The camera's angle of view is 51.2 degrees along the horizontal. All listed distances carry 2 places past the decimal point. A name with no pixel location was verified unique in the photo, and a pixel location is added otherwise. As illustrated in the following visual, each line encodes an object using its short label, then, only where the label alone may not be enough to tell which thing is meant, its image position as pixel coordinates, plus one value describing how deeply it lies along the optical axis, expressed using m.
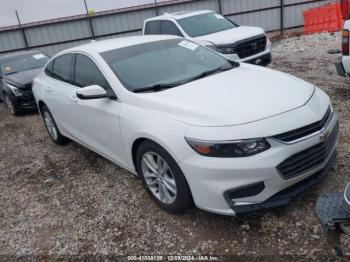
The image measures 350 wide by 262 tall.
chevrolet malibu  2.88
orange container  13.42
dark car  8.48
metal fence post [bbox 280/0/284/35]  16.35
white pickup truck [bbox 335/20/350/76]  5.21
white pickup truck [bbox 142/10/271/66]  8.15
